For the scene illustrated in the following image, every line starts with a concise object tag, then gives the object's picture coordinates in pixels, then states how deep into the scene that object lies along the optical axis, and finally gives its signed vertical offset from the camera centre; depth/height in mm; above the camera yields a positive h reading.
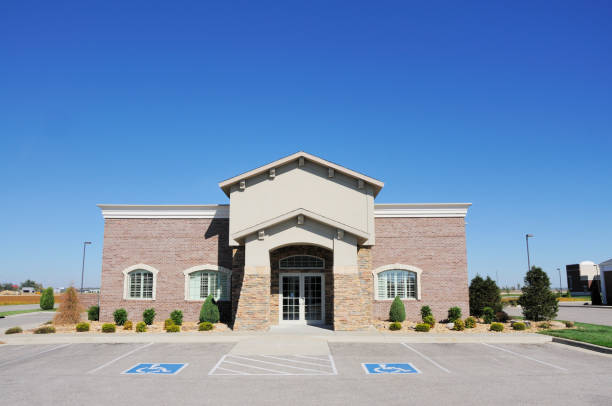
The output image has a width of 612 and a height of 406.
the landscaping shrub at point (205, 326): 19714 -1940
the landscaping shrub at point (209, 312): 21406 -1426
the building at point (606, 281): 47688 -20
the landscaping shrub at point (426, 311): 23141 -1533
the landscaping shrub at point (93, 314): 24344 -1705
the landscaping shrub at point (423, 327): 19438 -1996
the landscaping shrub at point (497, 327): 19844 -2038
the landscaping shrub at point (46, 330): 19594 -2074
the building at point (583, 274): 71606 +1118
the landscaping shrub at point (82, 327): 19812 -1961
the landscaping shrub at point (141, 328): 19750 -2010
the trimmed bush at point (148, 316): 22281 -1670
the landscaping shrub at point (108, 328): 19344 -1963
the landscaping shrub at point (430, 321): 21656 -1920
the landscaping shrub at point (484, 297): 24719 -876
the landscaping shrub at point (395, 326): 19531 -1953
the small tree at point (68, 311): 22647 -1424
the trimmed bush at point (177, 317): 22125 -1713
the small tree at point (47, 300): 40719 -1544
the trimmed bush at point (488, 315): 22255 -1697
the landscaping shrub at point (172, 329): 19422 -2025
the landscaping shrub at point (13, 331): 19592 -2103
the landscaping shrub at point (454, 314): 22953 -1684
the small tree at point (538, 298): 23031 -877
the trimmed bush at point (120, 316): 22159 -1665
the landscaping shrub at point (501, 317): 23859 -1943
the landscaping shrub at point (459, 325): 20125 -1979
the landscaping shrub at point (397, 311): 22297 -1485
